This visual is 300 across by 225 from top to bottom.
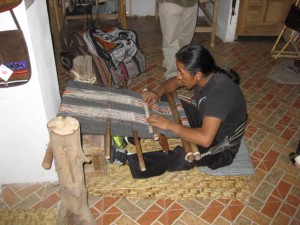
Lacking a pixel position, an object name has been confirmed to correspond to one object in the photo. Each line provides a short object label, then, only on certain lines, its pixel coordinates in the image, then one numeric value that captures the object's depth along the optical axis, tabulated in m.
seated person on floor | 2.13
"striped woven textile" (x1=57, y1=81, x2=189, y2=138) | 2.25
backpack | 3.83
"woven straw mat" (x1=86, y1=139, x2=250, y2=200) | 2.58
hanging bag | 1.85
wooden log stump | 1.72
